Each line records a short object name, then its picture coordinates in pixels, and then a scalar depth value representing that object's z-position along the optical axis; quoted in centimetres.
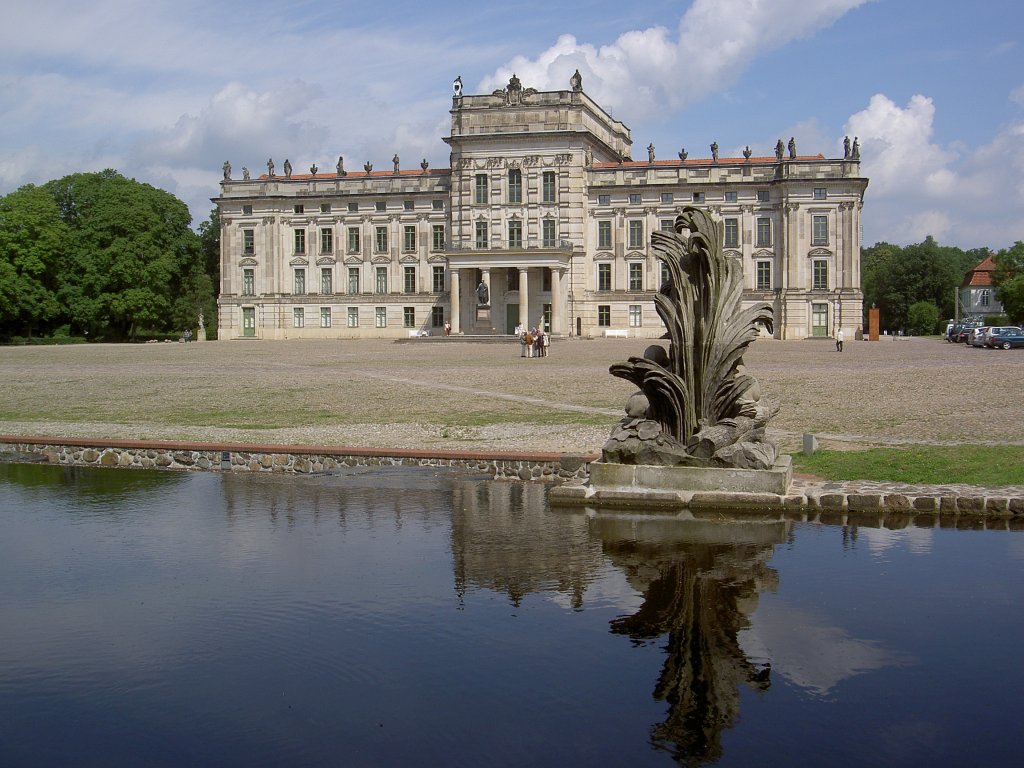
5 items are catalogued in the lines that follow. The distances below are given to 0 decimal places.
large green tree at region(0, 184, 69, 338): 7469
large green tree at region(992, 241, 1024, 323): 9500
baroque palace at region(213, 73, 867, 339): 7825
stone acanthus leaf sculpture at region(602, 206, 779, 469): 1326
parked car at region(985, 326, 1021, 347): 5825
